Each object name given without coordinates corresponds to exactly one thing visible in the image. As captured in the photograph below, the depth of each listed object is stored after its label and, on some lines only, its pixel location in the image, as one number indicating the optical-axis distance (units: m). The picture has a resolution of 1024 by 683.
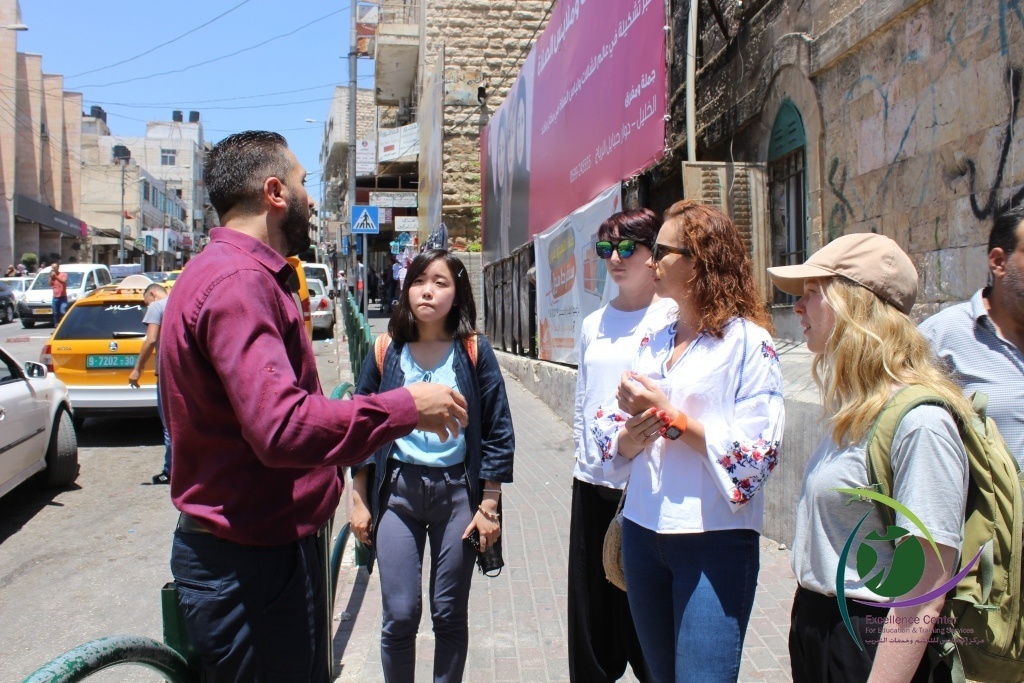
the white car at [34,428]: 6.33
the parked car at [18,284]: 32.31
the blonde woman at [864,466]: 1.82
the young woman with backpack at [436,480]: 3.13
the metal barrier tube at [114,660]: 1.71
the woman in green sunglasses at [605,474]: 3.25
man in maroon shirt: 1.87
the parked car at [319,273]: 28.08
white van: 26.98
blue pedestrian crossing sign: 18.69
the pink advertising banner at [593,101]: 6.80
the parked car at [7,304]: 28.98
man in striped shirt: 2.56
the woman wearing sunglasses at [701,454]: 2.38
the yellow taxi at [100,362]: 9.11
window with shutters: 5.72
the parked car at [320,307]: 22.81
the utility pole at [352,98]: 21.94
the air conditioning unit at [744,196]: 6.14
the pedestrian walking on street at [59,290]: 24.72
